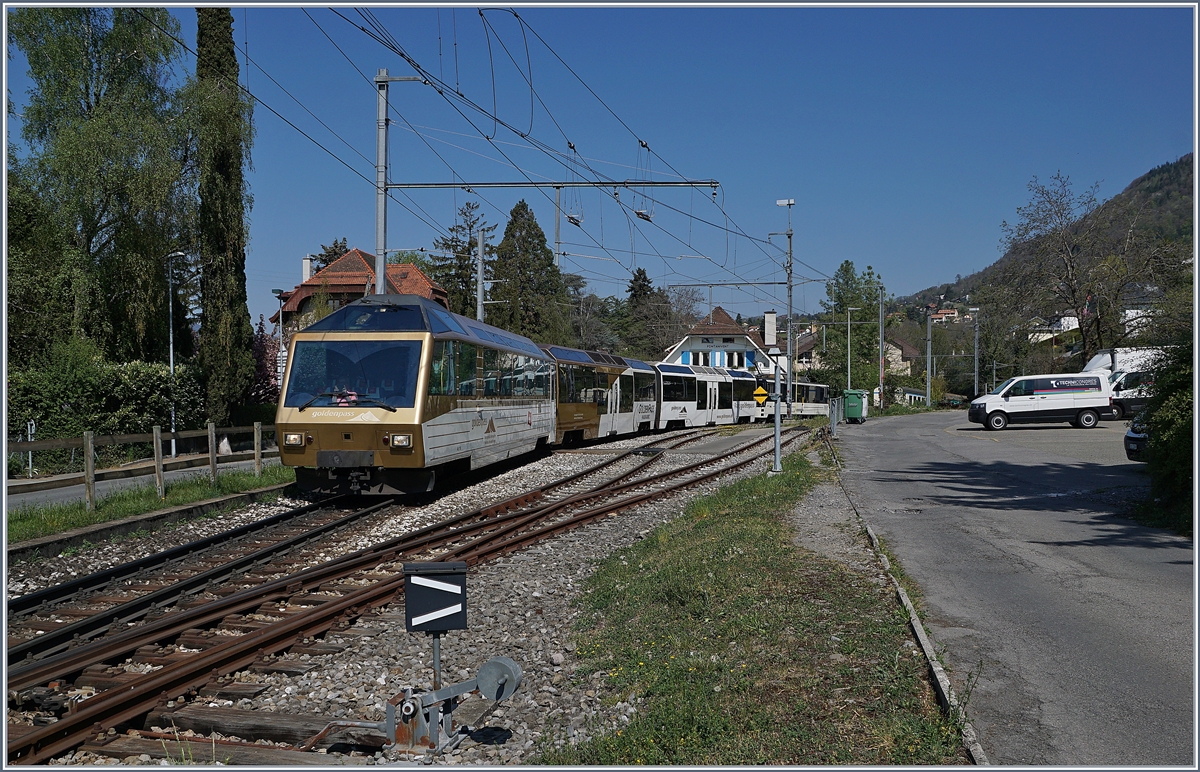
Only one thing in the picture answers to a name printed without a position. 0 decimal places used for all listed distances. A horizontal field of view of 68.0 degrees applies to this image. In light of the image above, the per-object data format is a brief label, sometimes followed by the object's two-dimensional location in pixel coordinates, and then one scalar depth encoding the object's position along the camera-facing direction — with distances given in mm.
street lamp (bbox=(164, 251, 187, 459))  27938
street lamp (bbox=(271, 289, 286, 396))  40719
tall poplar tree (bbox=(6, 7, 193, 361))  26719
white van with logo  33969
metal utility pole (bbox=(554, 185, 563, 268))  21473
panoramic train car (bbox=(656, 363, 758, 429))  39281
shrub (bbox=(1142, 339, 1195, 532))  11297
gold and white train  13914
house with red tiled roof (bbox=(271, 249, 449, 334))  57812
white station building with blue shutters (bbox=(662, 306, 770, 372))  93812
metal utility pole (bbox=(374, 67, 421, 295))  18719
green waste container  48719
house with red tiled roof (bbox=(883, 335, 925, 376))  114312
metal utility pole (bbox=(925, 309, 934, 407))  66988
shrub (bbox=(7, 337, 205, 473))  24844
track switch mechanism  5082
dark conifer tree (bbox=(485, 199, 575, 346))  70000
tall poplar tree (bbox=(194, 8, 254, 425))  29344
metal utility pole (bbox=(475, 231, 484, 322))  29203
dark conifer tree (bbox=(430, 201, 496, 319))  74625
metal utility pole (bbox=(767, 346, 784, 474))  19759
